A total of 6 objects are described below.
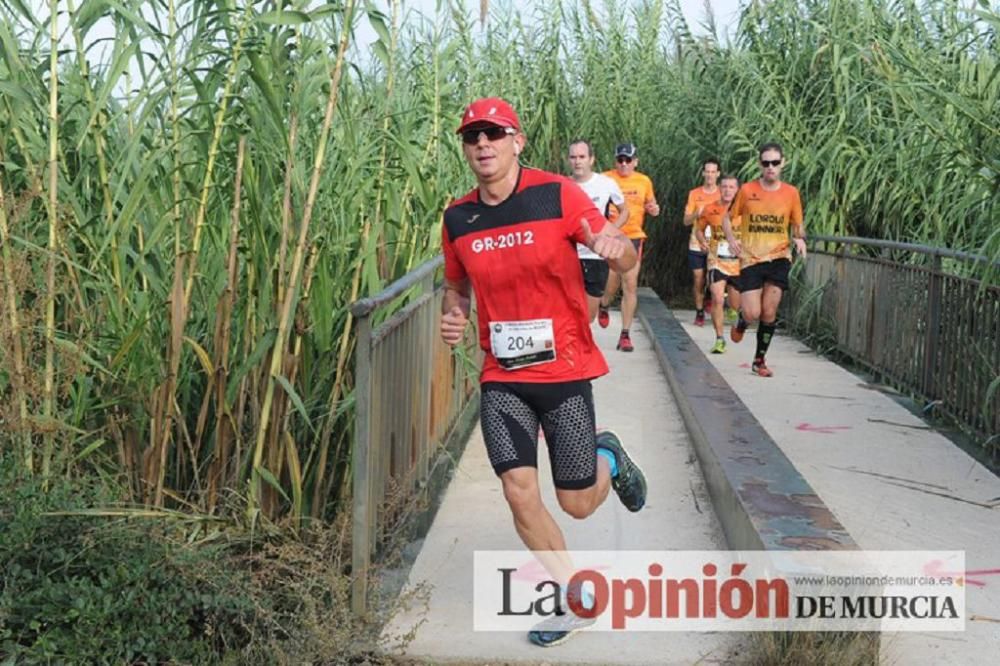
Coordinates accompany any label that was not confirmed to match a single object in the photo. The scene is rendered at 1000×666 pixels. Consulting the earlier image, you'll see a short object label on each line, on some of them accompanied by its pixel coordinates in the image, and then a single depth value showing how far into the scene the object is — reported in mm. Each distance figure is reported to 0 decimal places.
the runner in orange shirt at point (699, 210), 15258
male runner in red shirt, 4941
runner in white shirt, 10875
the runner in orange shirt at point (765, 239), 11531
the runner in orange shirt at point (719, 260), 13531
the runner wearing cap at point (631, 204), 12969
